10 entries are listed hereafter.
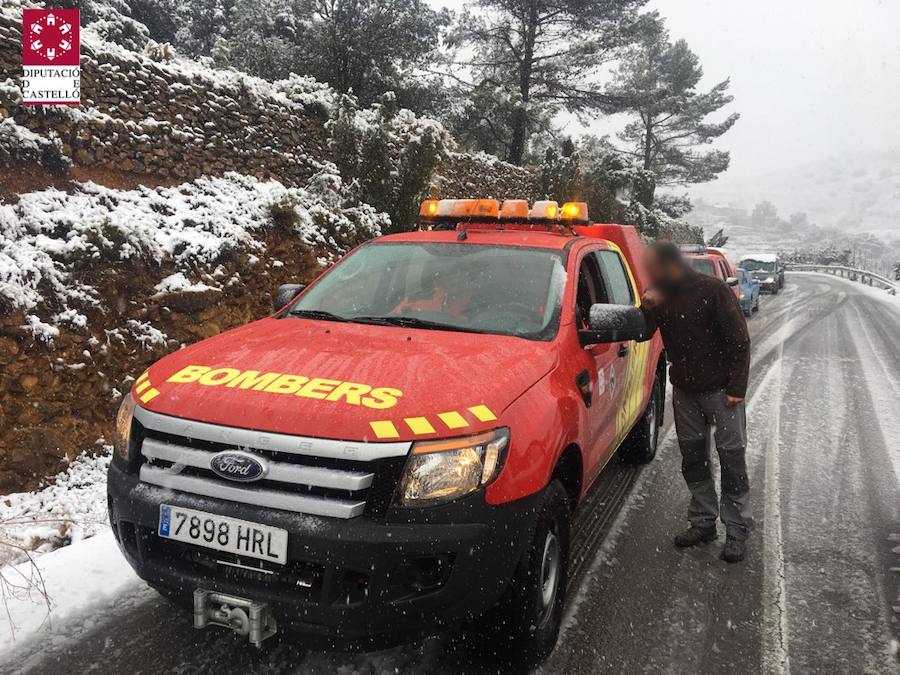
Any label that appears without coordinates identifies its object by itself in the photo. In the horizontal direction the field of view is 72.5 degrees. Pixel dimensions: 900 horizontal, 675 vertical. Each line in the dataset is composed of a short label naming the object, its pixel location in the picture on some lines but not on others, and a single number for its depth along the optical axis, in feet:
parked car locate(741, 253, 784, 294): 82.23
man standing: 11.35
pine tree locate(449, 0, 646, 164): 67.67
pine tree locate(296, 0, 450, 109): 49.47
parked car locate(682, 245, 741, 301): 38.66
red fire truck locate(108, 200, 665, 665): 6.44
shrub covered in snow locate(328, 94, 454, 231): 31.01
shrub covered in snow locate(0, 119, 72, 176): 19.74
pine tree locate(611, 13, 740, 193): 107.14
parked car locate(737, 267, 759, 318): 53.11
